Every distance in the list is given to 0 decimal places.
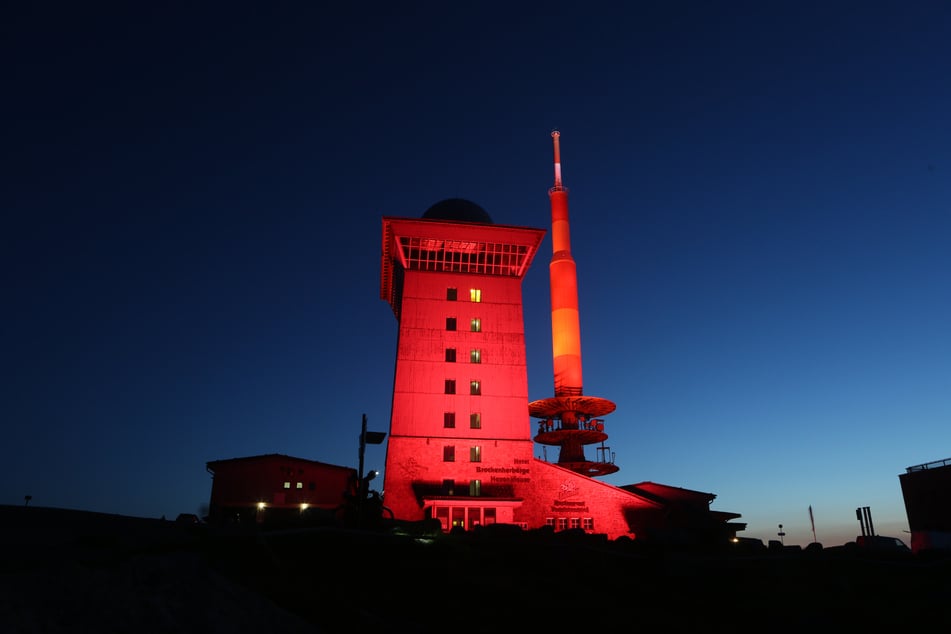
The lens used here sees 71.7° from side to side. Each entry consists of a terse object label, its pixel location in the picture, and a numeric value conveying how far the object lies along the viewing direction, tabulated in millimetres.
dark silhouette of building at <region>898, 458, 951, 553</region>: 59250
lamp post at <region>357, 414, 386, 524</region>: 22188
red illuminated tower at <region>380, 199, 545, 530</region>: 54906
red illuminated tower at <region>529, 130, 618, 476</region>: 74250
